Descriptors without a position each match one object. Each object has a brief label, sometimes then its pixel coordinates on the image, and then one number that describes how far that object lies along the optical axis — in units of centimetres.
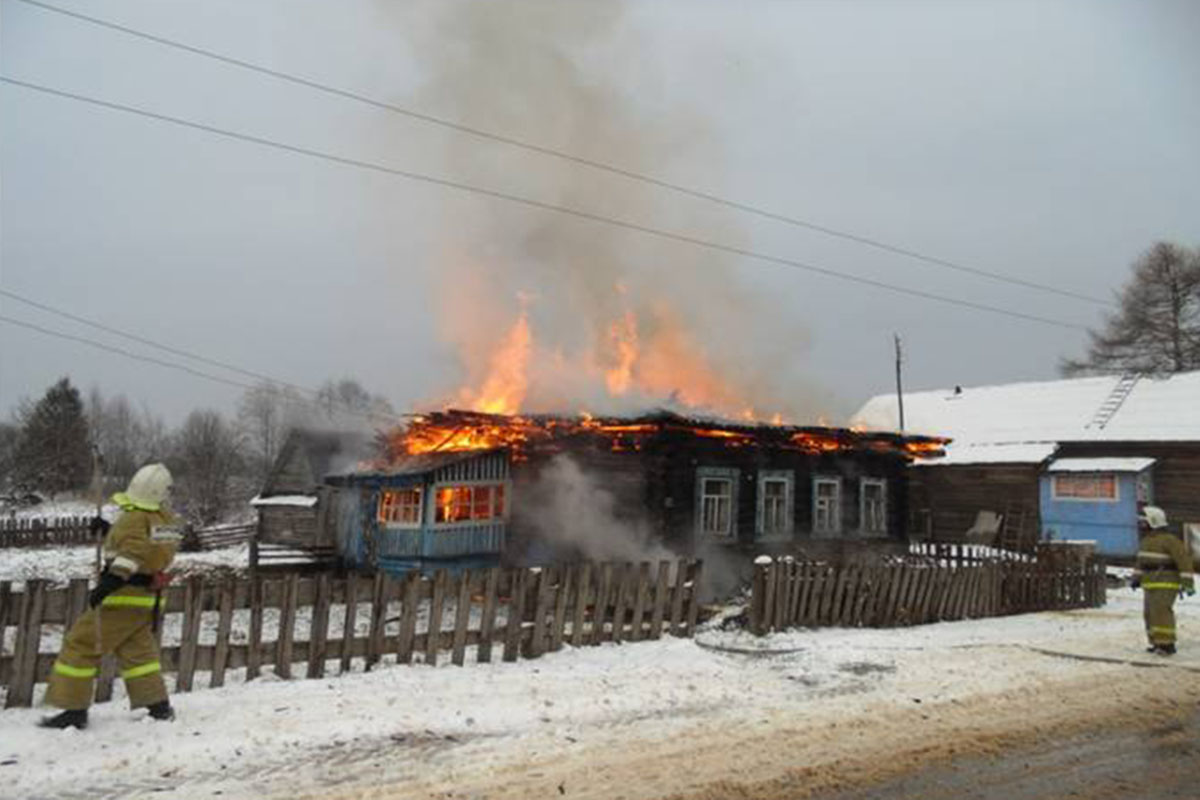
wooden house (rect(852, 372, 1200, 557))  2864
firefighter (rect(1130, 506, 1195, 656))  1045
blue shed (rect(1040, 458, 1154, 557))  2836
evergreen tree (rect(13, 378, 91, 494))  5541
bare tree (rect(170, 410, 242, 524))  4825
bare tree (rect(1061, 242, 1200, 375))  4444
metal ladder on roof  3170
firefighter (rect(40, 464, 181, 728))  621
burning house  1688
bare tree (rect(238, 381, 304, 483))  8612
